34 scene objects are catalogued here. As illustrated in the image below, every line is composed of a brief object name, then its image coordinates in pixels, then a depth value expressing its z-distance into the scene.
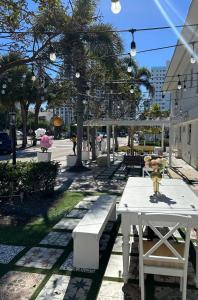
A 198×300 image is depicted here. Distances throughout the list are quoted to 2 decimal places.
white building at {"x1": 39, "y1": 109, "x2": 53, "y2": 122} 45.58
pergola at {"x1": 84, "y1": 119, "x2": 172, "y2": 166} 10.32
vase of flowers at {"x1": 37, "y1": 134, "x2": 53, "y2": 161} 11.80
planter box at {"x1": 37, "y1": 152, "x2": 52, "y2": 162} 12.12
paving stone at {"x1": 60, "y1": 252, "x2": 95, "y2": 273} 3.09
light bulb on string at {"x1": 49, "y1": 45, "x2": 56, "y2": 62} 4.92
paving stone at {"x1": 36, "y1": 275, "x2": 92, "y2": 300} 2.63
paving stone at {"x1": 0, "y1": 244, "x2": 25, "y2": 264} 3.32
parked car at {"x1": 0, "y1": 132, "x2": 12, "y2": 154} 15.97
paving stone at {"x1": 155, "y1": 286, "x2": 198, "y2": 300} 2.64
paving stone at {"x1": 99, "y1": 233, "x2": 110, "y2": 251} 3.66
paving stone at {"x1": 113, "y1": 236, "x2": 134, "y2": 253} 3.60
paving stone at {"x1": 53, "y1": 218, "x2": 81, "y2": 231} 4.32
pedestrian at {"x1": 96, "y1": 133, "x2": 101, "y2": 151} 17.58
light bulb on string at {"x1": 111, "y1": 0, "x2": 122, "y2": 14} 3.18
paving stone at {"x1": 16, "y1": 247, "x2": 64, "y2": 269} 3.20
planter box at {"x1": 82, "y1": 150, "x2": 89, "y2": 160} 12.43
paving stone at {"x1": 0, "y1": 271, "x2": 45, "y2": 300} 2.64
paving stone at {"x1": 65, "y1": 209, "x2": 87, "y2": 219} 4.81
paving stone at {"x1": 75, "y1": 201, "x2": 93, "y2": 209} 5.35
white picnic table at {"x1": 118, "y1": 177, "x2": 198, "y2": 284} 2.73
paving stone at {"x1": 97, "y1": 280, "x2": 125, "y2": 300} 2.62
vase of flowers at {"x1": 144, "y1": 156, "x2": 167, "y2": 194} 3.33
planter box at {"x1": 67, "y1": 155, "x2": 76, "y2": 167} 10.94
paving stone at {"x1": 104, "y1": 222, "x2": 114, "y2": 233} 4.21
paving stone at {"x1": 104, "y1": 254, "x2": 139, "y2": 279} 3.00
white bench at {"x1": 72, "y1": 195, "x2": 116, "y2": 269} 3.10
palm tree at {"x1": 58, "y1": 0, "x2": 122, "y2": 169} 6.91
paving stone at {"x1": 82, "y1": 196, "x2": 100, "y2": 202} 5.92
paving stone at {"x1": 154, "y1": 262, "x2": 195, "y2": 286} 2.89
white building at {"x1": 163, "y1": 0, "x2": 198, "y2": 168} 9.48
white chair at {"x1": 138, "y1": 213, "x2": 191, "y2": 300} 2.43
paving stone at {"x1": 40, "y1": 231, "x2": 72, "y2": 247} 3.78
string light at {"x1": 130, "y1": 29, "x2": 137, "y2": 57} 4.84
